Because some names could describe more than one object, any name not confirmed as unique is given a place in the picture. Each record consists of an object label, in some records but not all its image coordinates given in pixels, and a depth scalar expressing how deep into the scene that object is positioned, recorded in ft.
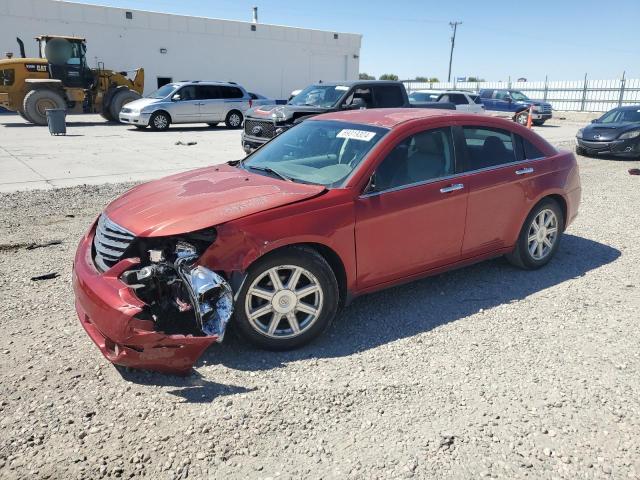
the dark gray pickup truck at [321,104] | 39.78
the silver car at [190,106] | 64.59
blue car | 87.10
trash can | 55.11
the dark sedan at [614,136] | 43.96
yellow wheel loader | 63.87
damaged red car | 10.36
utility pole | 230.68
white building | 95.79
